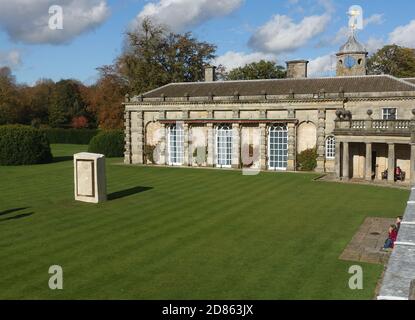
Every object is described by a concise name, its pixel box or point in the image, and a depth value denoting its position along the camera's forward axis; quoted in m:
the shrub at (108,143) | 56.88
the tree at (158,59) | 59.94
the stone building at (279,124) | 33.88
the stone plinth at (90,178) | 25.06
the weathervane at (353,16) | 48.38
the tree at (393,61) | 71.44
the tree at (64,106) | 99.00
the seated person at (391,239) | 15.48
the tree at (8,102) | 86.12
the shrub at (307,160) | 39.84
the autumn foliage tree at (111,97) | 64.50
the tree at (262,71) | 74.31
